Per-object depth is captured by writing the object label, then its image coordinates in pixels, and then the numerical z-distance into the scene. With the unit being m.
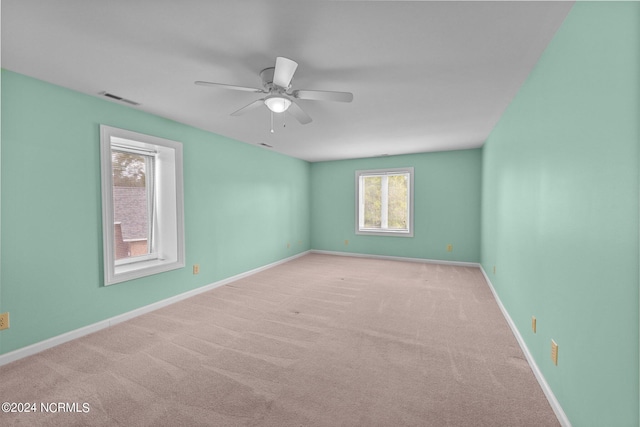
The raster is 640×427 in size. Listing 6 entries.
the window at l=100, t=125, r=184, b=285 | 3.08
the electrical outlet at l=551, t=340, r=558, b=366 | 1.54
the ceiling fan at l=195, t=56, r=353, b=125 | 1.74
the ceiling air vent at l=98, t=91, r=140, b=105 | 2.48
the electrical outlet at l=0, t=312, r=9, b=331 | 2.02
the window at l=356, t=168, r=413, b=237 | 5.66
